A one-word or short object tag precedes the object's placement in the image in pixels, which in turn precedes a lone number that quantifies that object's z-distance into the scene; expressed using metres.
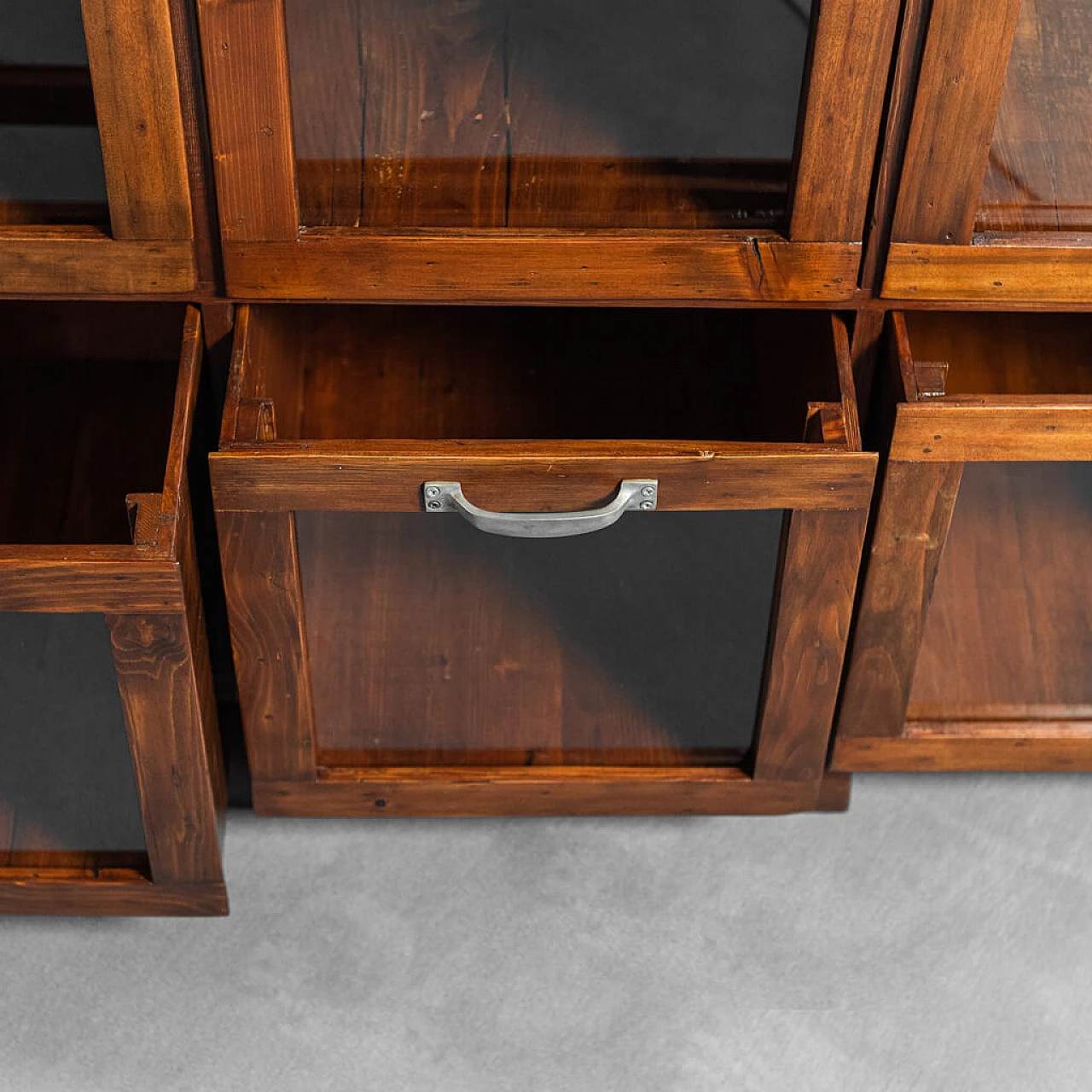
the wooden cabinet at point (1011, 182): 0.88
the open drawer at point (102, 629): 0.89
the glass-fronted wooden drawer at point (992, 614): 1.07
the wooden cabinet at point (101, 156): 0.85
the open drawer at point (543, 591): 0.98
